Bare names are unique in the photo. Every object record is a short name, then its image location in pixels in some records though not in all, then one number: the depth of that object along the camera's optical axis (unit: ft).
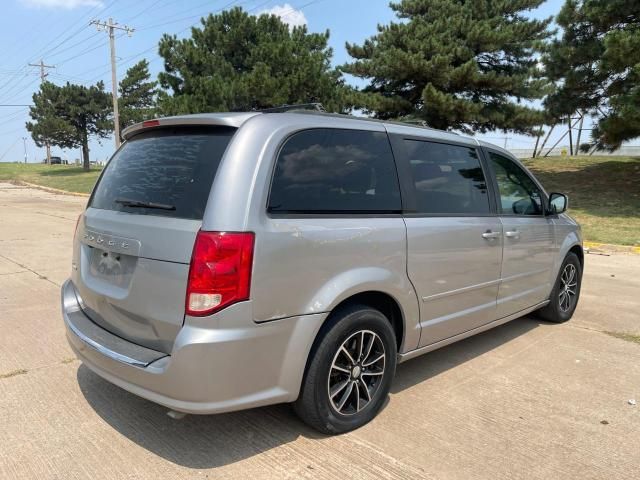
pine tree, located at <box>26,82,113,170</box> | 133.69
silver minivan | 8.14
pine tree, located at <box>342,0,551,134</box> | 61.00
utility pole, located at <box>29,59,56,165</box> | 183.52
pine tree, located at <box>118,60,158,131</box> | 137.18
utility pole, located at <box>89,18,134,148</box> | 106.11
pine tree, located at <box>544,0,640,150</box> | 45.11
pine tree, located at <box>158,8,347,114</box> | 68.49
